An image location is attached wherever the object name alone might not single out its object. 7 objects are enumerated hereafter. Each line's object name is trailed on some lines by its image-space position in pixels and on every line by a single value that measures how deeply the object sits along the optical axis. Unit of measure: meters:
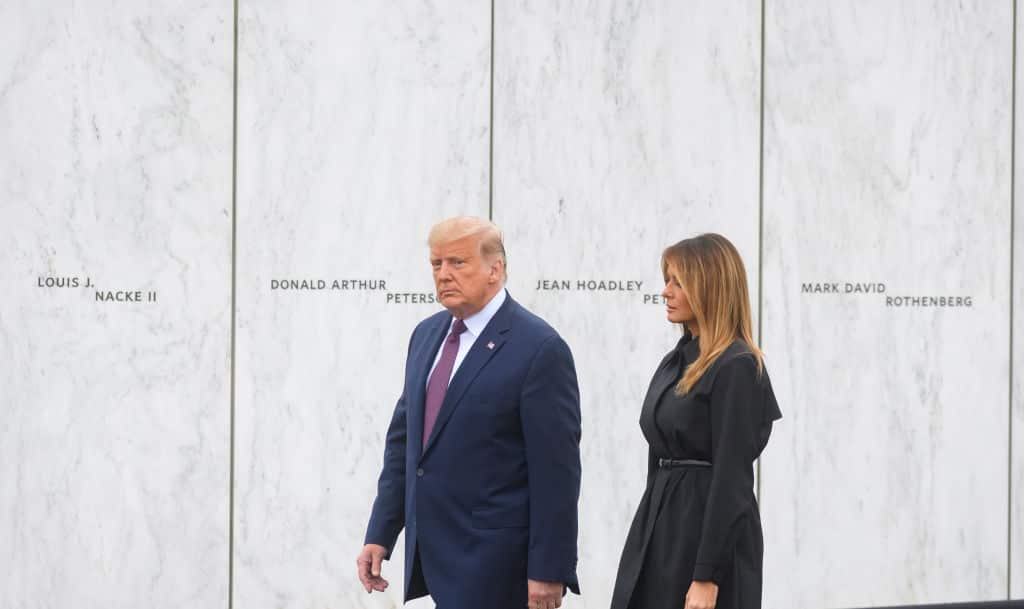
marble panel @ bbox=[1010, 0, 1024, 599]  15.25
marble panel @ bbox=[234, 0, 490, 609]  13.12
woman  7.84
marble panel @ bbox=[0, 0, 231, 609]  12.55
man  8.27
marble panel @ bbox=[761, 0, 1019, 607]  14.59
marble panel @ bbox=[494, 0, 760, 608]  13.84
